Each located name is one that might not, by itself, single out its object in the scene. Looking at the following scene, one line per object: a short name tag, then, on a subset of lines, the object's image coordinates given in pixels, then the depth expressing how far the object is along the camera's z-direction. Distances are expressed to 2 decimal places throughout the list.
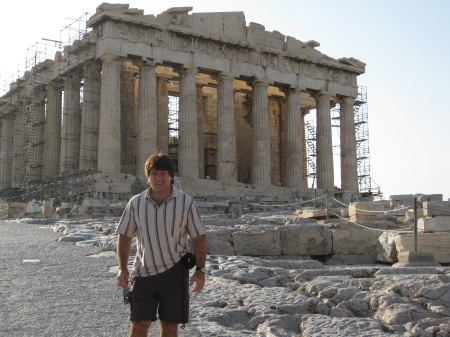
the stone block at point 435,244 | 11.00
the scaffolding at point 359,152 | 40.62
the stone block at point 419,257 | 10.02
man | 4.46
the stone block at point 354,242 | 12.34
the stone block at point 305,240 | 12.03
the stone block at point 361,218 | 15.74
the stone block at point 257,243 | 11.52
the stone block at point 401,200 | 24.38
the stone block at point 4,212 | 25.52
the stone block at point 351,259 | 12.08
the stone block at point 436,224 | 11.77
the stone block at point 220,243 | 11.22
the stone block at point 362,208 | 15.86
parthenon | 29.27
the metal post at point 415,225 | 10.01
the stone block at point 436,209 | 11.91
